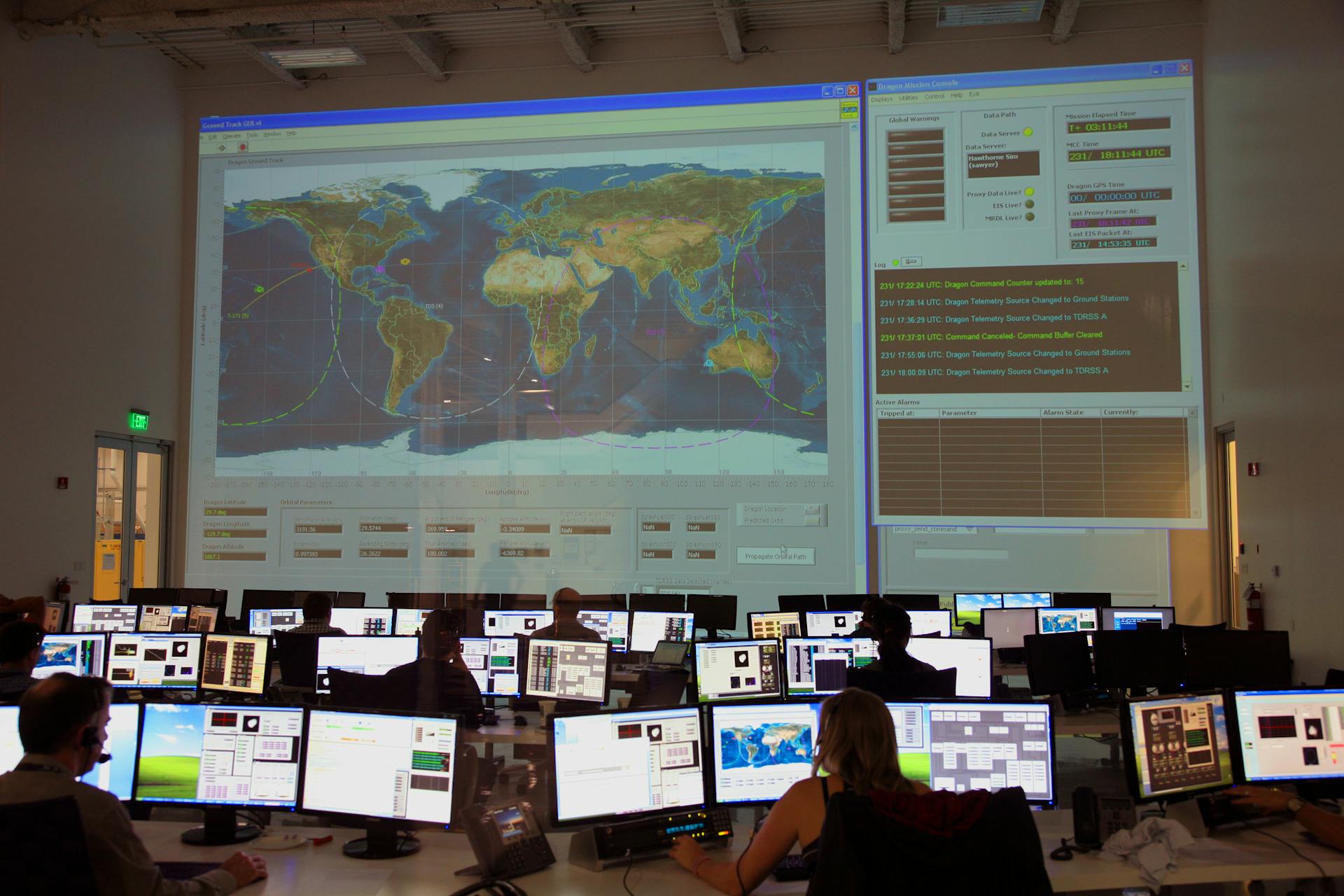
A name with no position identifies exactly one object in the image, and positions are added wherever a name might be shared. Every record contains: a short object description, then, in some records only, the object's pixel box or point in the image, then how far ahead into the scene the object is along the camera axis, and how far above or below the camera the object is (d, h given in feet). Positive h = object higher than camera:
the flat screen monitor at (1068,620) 22.18 -2.11
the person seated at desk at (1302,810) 10.17 -2.91
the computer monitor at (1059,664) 16.40 -2.29
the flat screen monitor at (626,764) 10.03 -2.38
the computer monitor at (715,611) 24.79 -2.18
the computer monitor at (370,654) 18.54 -2.39
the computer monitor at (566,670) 17.11 -2.48
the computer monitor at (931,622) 21.39 -2.09
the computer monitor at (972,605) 24.56 -2.02
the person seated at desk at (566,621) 19.47 -1.91
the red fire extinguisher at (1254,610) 24.63 -2.11
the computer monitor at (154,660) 17.89 -2.44
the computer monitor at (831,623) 20.95 -2.08
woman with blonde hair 8.52 -2.14
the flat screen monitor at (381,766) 9.95 -2.37
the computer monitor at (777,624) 20.99 -2.11
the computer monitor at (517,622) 21.07 -2.07
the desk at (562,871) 9.29 -3.25
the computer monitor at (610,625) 22.94 -2.32
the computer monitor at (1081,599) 24.05 -1.82
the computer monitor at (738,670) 16.74 -2.41
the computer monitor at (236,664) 17.29 -2.42
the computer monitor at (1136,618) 22.35 -2.07
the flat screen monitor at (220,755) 10.42 -2.38
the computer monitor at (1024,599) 24.77 -1.87
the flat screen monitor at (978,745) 10.69 -2.29
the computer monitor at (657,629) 22.74 -2.37
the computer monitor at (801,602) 23.67 -1.89
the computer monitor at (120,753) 10.69 -2.40
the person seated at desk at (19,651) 13.46 -1.73
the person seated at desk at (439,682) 15.26 -2.43
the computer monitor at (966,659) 16.97 -2.26
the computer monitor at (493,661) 17.97 -2.44
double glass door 30.17 +0.03
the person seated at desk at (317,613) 20.15 -1.83
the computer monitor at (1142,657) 17.03 -2.22
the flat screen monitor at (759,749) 10.61 -2.32
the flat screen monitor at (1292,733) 11.50 -2.33
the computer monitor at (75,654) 17.49 -2.32
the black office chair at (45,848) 6.70 -2.13
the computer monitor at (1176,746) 10.83 -2.37
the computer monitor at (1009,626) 21.65 -2.19
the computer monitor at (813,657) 17.99 -2.35
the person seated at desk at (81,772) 7.37 -1.86
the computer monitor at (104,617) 22.88 -2.17
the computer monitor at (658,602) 23.40 -1.91
